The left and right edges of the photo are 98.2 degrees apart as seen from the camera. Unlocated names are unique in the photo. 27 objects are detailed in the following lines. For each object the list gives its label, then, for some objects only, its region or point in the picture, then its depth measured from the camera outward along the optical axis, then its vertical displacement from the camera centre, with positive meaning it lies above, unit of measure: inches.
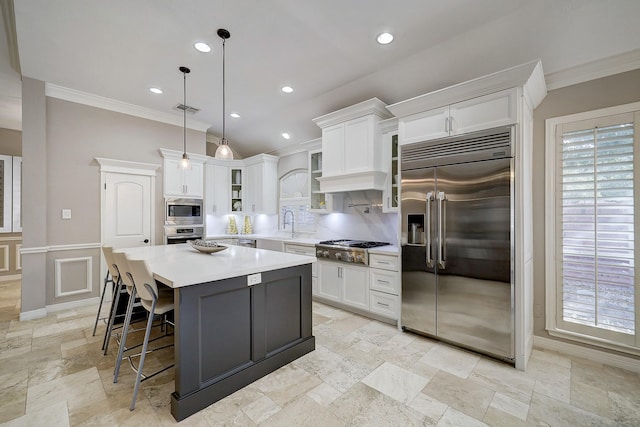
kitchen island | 73.1 -32.4
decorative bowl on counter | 117.0 -14.3
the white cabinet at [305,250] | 167.3 -23.5
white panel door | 167.8 +2.5
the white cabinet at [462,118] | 97.1 +36.7
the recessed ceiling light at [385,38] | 105.1 +67.4
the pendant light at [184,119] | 134.3 +65.2
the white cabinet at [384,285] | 130.4 -35.0
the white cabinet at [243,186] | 224.7 +23.5
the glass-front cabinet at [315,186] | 184.2 +18.3
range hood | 143.6 +35.6
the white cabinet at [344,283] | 142.5 -38.4
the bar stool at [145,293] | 76.2 -23.7
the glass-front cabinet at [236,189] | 241.4 +21.1
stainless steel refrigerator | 96.9 -10.7
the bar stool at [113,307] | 106.5 -36.2
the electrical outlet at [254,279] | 87.2 -20.9
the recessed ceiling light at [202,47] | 112.5 +68.9
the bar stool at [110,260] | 111.0 -18.8
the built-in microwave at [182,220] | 189.3 -4.4
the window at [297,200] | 209.6 +10.0
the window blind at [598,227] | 94.0 -5.3
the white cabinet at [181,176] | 189.8 +26.6
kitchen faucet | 219.0 -5.5
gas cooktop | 147.6 -17.3
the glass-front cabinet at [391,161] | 142.6 +27.0
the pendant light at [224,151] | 119.3 +26.9
